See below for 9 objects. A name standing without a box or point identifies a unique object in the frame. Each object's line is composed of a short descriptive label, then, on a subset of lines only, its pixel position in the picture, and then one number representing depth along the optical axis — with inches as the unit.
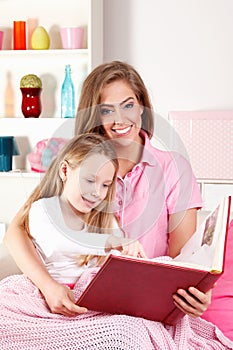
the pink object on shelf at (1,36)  128.1
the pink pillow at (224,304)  64.4
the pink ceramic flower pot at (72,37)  122.3
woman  66.9
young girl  63.3
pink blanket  50.9
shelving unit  125.3
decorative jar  126.2
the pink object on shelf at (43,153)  119.0
